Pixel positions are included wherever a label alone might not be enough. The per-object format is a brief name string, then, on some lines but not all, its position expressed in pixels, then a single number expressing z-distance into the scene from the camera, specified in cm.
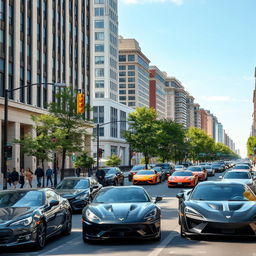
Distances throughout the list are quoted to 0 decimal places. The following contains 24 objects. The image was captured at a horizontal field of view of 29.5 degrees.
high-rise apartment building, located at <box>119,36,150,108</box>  15625
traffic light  3022
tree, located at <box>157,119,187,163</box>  8420
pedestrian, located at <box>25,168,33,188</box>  3381
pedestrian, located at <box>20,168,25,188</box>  3347
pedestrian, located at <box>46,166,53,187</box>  3770
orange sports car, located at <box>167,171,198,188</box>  3378
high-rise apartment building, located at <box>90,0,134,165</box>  10819
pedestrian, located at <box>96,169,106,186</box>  3188
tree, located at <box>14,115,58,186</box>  3903
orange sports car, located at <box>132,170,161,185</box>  3800
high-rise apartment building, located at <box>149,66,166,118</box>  18762
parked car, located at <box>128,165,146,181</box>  4475
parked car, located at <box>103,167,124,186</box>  3428
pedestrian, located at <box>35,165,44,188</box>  3609
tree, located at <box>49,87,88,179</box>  3944
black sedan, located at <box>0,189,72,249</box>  954
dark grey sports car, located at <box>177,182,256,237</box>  1015
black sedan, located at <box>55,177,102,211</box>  1778
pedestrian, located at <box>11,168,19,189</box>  3189
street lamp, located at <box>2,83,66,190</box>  2703
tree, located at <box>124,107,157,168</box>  7388
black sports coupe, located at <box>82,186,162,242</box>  1020
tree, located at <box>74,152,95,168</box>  5385
